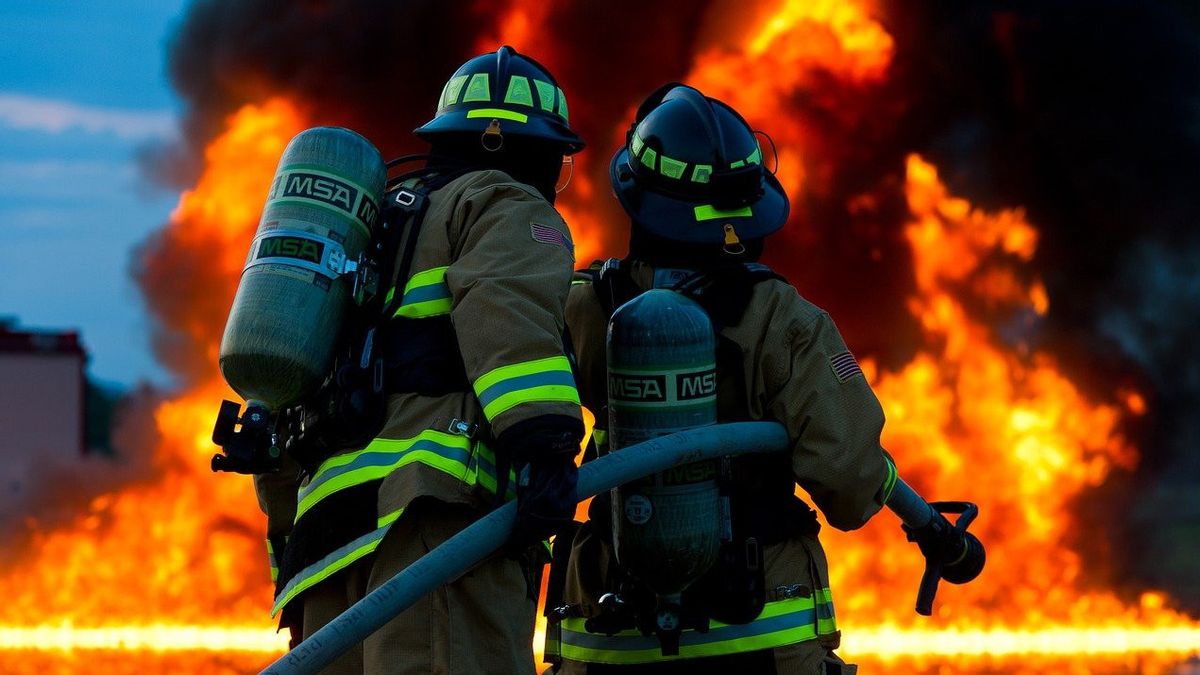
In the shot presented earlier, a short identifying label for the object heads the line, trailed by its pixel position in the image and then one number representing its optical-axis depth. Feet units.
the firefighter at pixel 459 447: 24.11
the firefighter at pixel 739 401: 26.37
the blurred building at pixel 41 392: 121.39
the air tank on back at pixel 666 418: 25.29
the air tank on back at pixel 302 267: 24.75
